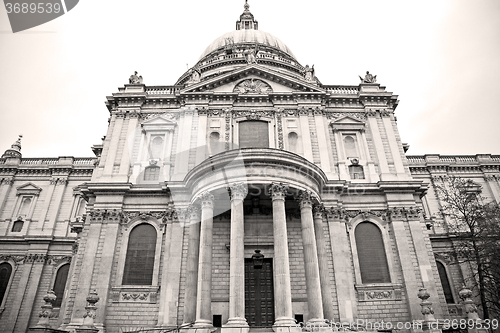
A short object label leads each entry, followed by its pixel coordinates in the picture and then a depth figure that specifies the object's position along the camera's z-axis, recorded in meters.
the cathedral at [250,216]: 19.14
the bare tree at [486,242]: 21.72
